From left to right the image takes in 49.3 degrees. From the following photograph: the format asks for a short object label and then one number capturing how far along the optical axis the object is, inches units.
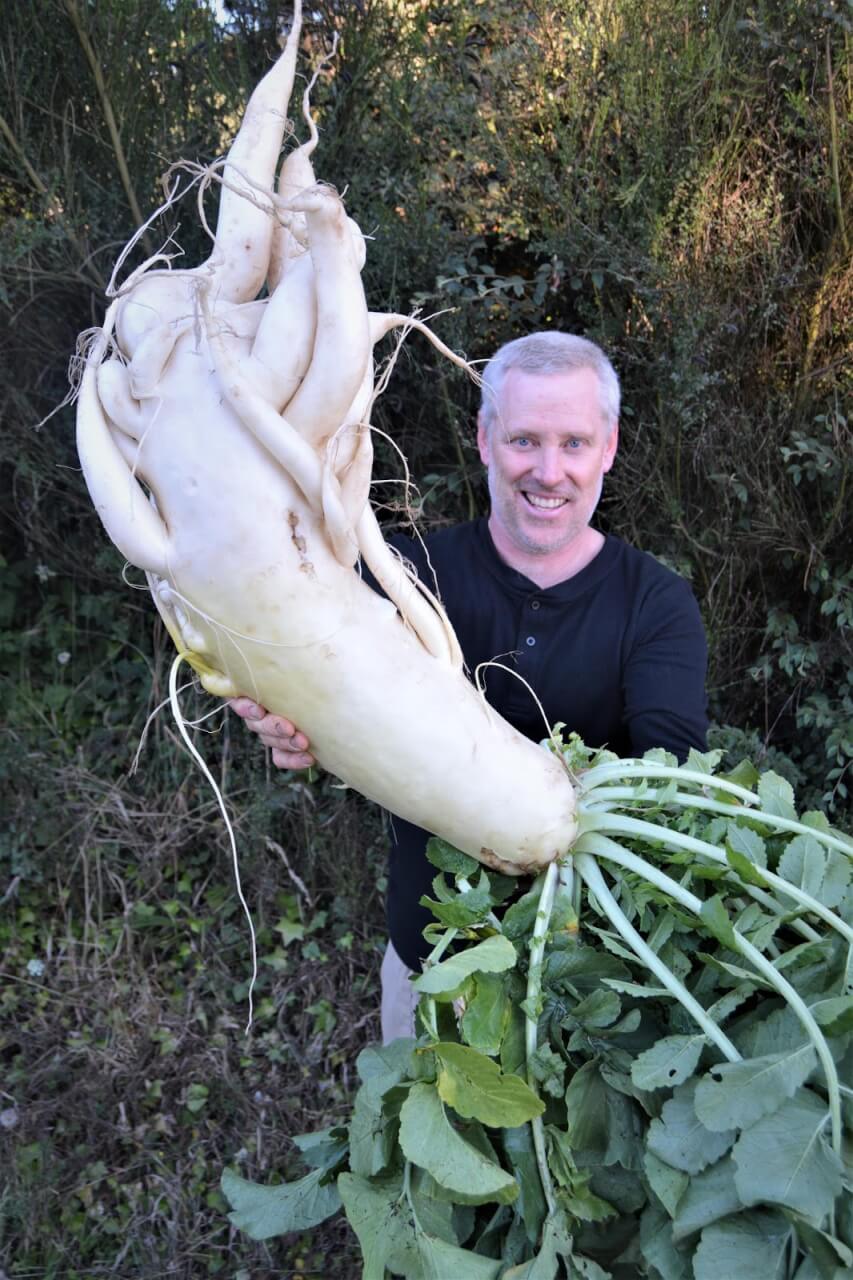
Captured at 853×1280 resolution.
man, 77.3
